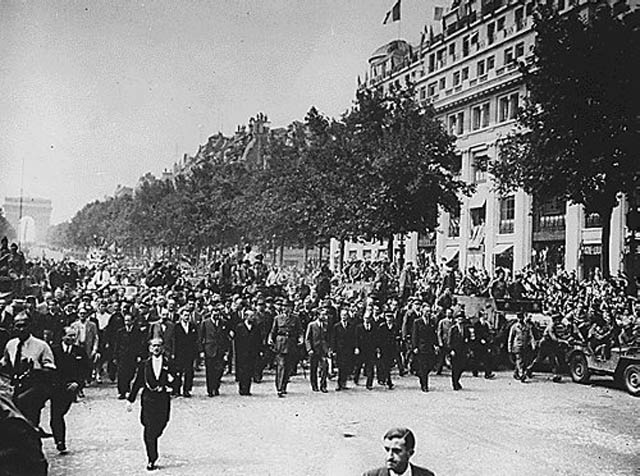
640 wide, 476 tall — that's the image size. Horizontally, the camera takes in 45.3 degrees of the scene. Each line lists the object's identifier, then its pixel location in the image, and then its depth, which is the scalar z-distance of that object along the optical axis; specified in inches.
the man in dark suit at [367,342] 625.6
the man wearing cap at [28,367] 340.4
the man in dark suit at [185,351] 562.9
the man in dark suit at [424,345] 613.3
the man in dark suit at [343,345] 614.9
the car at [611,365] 626.2
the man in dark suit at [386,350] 631.8
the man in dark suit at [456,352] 624.4
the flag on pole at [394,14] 912.0
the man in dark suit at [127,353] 543.5
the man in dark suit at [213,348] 570.3
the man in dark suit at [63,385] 359.9
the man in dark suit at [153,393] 353.7
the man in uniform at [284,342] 575.2
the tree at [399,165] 1239.5
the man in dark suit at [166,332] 562.6
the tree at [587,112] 978.7
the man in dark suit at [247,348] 579.8
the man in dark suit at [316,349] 601.6
